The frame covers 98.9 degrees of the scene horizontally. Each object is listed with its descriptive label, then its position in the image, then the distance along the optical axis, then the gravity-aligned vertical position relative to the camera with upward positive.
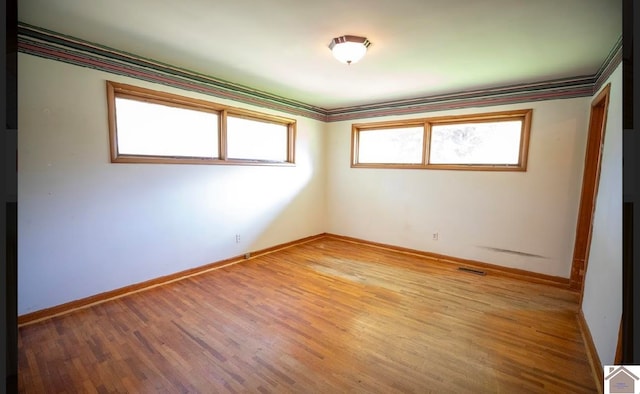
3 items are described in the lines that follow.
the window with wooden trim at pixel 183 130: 2.80 +0.77
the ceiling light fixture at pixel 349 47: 2.22 +1.21
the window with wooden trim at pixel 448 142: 3.60 +0.77
